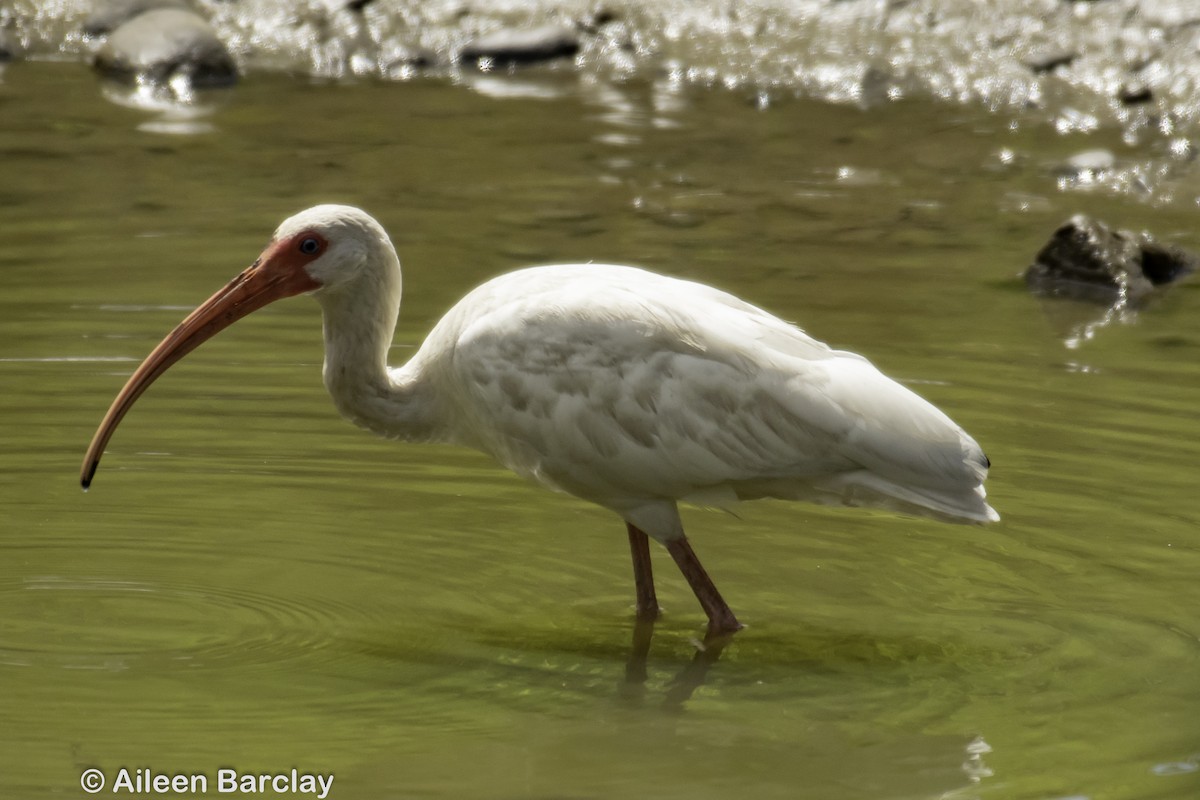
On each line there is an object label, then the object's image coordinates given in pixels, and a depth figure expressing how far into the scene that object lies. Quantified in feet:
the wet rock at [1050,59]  58.23
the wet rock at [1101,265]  41.39
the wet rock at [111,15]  63.98
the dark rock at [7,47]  62.44
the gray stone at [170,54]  60.03
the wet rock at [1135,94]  56.08
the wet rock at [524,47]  63.00
